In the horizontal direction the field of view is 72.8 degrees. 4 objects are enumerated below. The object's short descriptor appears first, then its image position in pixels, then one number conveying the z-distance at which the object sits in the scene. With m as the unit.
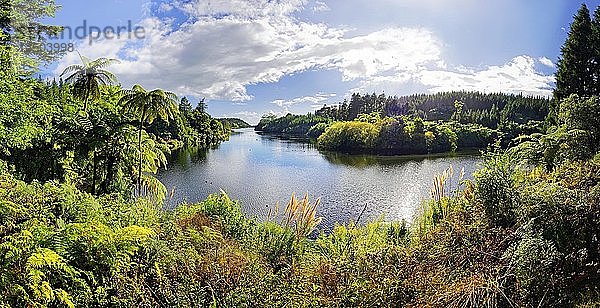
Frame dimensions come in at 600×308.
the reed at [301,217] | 10.09
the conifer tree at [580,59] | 24.03
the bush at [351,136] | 52.44
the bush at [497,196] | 6.79
